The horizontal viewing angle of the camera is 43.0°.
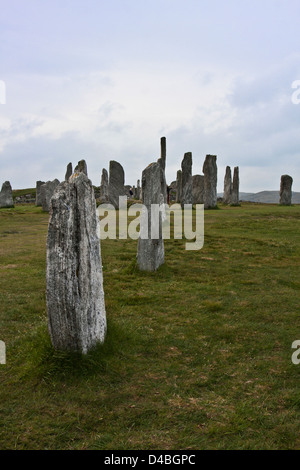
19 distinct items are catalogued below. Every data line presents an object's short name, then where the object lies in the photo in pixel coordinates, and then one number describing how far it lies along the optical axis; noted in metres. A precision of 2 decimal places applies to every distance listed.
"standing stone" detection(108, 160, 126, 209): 29.53
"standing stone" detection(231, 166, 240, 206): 31.75
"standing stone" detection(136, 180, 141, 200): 50.13
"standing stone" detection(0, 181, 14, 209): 32.97
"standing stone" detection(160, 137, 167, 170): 28.03
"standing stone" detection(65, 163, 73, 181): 36.90
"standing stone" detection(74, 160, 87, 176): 24.06
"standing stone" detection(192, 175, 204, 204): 32.16
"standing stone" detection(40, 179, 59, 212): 28.64
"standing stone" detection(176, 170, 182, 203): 31.38
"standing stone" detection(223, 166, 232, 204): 34.75
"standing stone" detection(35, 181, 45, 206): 34.66
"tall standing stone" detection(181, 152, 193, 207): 27.99
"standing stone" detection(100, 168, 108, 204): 34.59
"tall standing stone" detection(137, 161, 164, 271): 10.12
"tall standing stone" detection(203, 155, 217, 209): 27.39
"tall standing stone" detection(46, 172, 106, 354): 5.02
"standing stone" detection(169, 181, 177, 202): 53.79
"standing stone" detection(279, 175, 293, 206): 30.86
